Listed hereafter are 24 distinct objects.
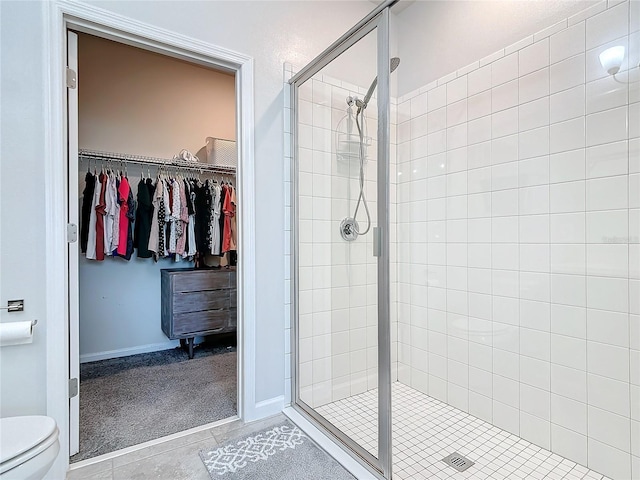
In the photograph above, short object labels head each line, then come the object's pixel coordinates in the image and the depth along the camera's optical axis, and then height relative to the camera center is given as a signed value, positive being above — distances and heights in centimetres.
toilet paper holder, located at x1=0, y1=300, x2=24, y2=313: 151 -28
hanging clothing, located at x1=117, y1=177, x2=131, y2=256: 301 +20
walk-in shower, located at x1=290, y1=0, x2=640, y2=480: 162 -3
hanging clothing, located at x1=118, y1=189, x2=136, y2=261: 304 +11
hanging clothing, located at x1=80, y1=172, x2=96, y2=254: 289 +25
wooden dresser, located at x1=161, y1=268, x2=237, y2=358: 312 -58
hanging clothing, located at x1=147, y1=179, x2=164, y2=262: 315 +14
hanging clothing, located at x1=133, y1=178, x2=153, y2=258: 312 +15
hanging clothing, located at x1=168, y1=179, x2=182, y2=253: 319 +19
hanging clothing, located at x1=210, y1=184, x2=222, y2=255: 339 +14
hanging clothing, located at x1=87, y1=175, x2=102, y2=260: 289 +13
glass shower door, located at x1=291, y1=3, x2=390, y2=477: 169 -2
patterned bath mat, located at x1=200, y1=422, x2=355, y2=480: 162 -109
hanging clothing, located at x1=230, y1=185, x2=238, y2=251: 347 +19
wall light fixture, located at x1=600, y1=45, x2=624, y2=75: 158 +81
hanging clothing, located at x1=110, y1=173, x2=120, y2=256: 297 +15
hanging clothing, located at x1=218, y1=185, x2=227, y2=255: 345 +22
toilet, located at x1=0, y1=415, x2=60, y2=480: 117 -72
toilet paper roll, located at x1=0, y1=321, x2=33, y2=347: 145 -38
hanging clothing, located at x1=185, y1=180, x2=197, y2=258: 330 +14
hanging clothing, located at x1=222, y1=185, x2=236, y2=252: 345 +23
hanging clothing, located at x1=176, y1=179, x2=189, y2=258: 323 +15
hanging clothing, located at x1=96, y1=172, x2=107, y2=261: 293 +17
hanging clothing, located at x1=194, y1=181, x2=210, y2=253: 335 +20
